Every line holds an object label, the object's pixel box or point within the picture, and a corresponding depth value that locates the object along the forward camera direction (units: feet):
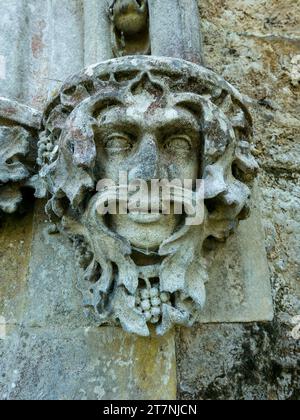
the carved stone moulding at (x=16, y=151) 3.99
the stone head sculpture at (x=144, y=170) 3.27
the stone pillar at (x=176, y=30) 4.25
